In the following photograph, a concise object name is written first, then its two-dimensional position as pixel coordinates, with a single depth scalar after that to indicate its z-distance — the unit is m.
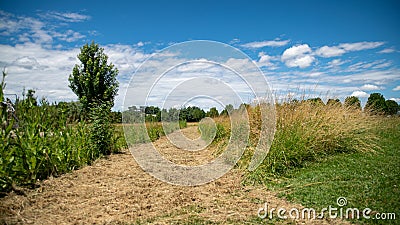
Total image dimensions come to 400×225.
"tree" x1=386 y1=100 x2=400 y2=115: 18.97
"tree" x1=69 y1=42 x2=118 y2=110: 20.56
